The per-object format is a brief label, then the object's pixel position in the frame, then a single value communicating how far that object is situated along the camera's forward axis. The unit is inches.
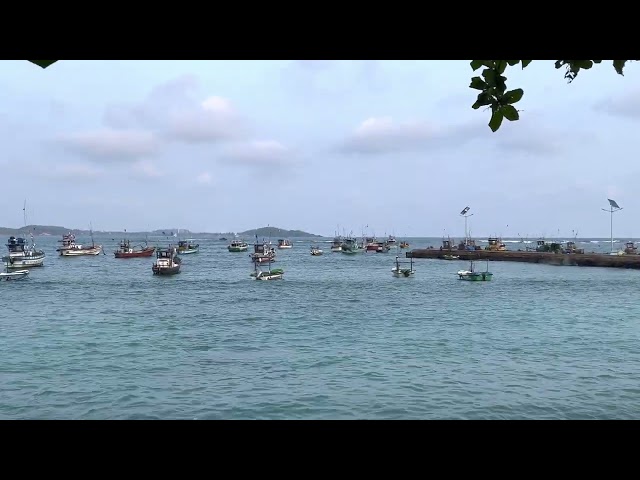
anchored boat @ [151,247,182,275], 2450.8
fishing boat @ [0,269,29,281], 2281.1
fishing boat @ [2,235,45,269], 2701.8
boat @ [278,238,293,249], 5789.4
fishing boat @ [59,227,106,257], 3926.4
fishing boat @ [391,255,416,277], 2429.1
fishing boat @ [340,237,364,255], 4746.6
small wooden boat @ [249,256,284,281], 2290.8
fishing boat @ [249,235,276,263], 3083.2
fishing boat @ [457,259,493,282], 2224.8
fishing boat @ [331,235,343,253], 5255.9
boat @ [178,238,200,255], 4485.7
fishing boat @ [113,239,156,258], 3710.6
